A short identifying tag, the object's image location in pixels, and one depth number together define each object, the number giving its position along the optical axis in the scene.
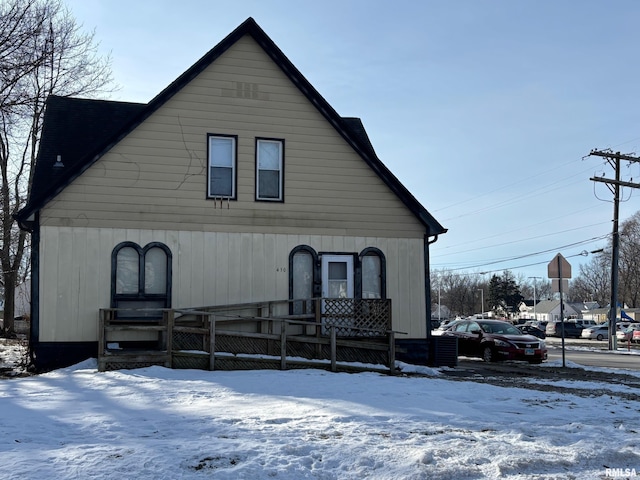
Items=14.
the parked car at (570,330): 55.16
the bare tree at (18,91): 19.36
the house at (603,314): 79.11
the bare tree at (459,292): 130.50
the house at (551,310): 112.06
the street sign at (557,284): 18.15
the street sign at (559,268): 17.81
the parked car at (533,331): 42.95
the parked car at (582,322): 58.34
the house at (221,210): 14.50
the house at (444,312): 134.25
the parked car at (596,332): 51.56
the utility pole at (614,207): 34.41
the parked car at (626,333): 47.36
